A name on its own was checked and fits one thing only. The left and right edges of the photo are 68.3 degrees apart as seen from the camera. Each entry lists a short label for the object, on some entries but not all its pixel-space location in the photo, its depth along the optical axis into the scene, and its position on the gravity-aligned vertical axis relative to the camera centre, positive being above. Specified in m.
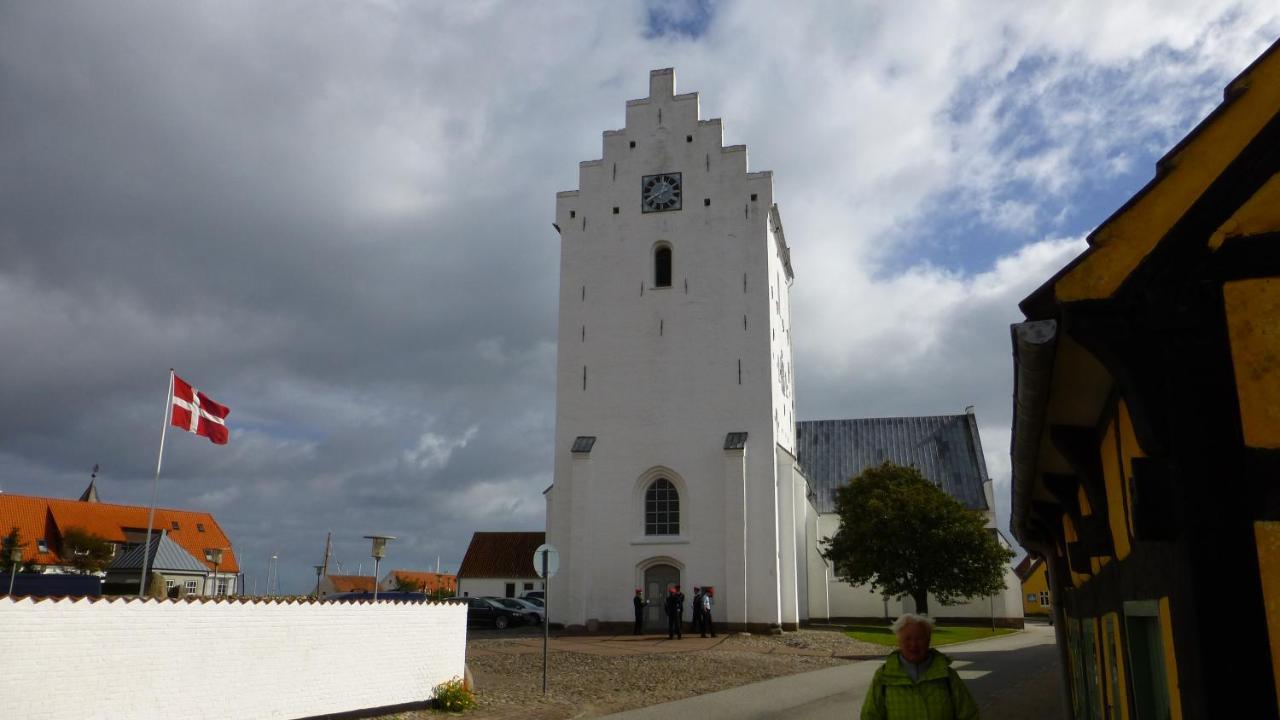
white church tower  32.72 +7.16
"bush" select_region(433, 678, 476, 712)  14.48 -1.71
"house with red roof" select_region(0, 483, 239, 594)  63.88 +3.77
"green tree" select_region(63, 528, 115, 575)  57.18 +1.78
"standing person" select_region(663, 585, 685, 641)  28.94 -0.64
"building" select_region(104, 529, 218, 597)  39.75 +0.51
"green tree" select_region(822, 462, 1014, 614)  37.12 +1.61
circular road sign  17.38 +0.45
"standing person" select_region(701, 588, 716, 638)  29.88 -0.89
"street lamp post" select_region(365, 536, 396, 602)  19.42 +0.75
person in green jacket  5.04 -0.51
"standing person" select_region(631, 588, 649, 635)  30.73 -0.66
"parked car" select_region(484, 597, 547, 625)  38.25 -0.92
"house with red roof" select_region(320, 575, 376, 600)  85.36 -0.09
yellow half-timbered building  3.49 +0.88
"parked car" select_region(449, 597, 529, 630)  37.25 -1.18
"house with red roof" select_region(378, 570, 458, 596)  88.20 +0.37
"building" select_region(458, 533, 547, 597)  57.09 +0.97
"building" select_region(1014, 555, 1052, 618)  71.66 -0.13
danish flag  20.92 +3.75
